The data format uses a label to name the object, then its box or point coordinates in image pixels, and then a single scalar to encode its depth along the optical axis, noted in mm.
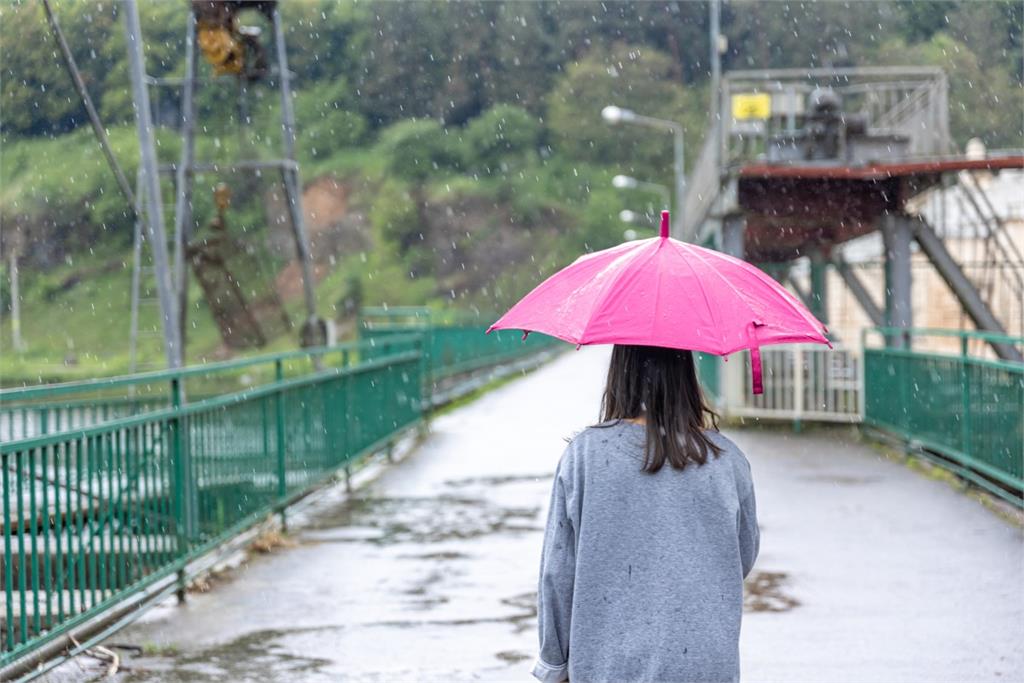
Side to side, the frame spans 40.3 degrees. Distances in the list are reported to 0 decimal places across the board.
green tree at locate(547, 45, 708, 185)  109062
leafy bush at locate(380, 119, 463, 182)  109500
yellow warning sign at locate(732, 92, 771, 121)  18047
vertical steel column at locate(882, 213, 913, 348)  18031
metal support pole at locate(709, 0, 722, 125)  27711
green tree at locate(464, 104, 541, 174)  113000
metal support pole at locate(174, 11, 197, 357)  14656
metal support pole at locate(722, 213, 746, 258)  18906
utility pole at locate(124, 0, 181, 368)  9250
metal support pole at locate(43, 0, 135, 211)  8258
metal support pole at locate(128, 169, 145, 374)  15930
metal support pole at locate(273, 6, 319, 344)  17828
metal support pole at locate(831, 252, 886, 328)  23672
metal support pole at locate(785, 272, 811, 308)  30516
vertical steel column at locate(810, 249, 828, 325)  24567
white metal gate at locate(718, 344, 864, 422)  17014
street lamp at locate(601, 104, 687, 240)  39500
